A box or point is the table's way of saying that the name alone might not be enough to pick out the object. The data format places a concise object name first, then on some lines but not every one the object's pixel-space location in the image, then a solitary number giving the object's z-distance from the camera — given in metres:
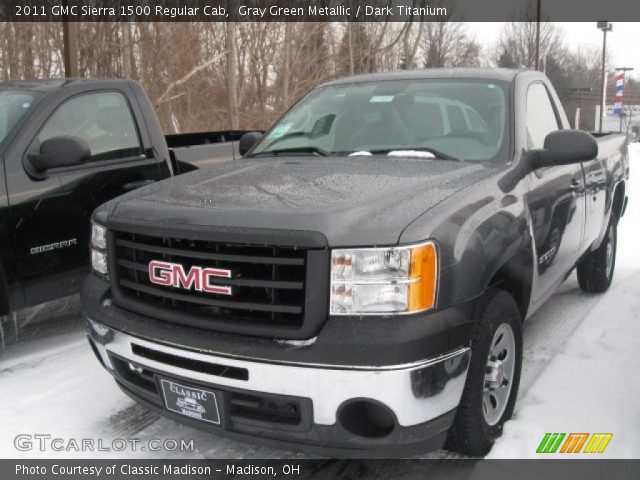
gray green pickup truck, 2.35
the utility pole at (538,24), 27.63
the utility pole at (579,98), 65.38
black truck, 4.11
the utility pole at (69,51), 10.53
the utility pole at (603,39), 41.22
